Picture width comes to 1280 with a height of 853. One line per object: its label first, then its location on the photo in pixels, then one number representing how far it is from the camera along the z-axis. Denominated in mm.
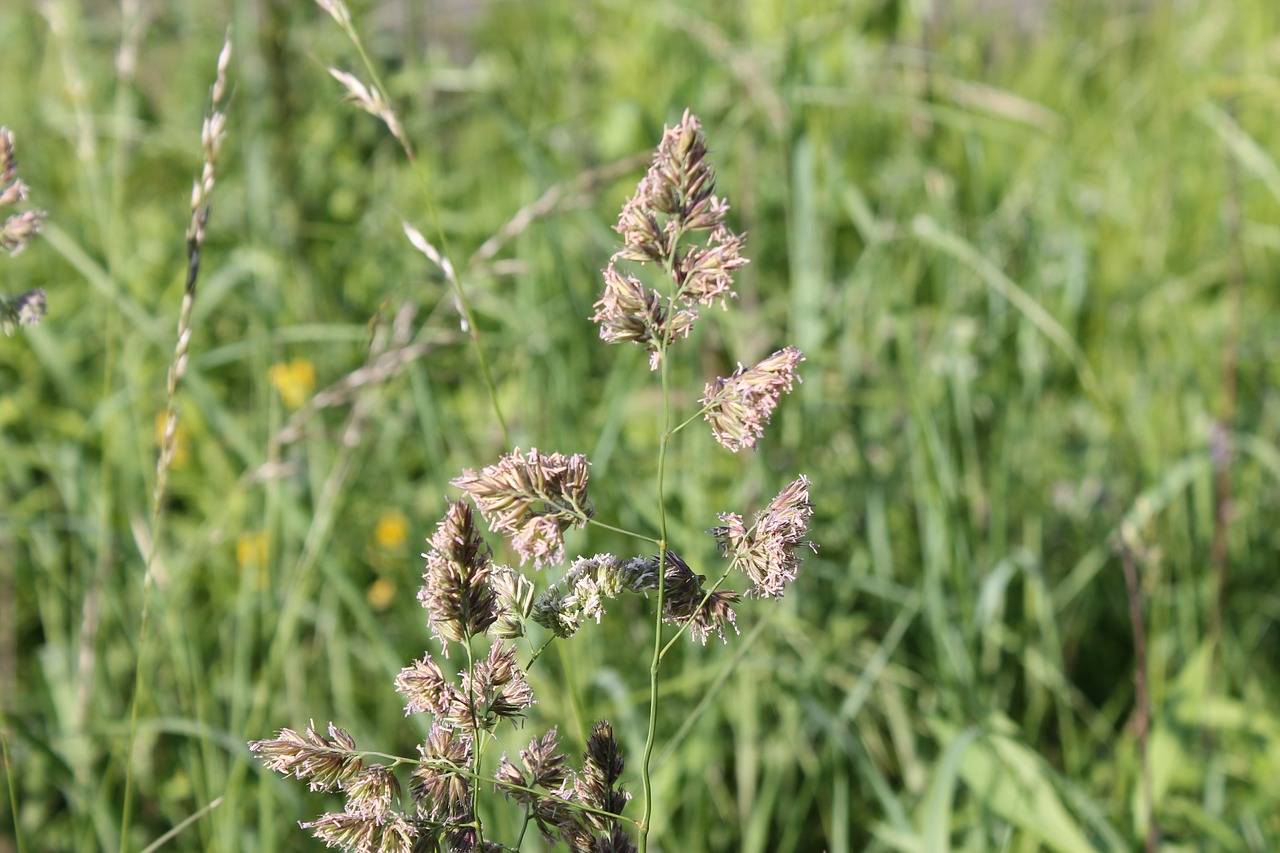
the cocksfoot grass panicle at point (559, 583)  429
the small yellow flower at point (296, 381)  1133
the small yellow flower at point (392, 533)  1066
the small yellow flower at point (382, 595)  1012
